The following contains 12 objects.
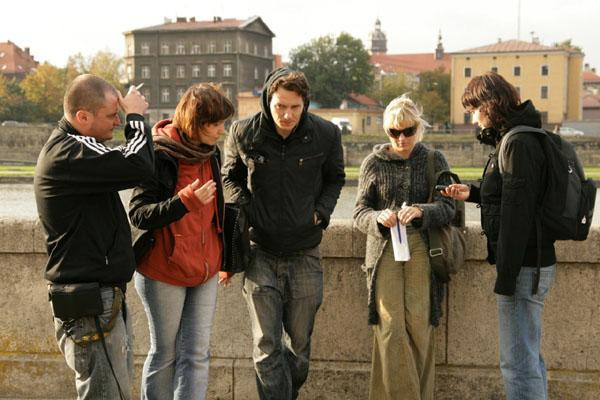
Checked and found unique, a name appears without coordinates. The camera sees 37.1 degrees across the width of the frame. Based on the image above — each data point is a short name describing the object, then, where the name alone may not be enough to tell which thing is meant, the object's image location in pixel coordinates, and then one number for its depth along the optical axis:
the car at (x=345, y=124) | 74.99
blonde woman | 4.02
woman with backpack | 3.57
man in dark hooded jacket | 3.92
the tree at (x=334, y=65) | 88.69
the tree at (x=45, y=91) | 80.00
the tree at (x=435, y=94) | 86.19
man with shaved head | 3.13
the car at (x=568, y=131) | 72.25
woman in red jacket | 3.55
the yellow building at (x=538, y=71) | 89.38
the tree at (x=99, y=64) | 84.69
